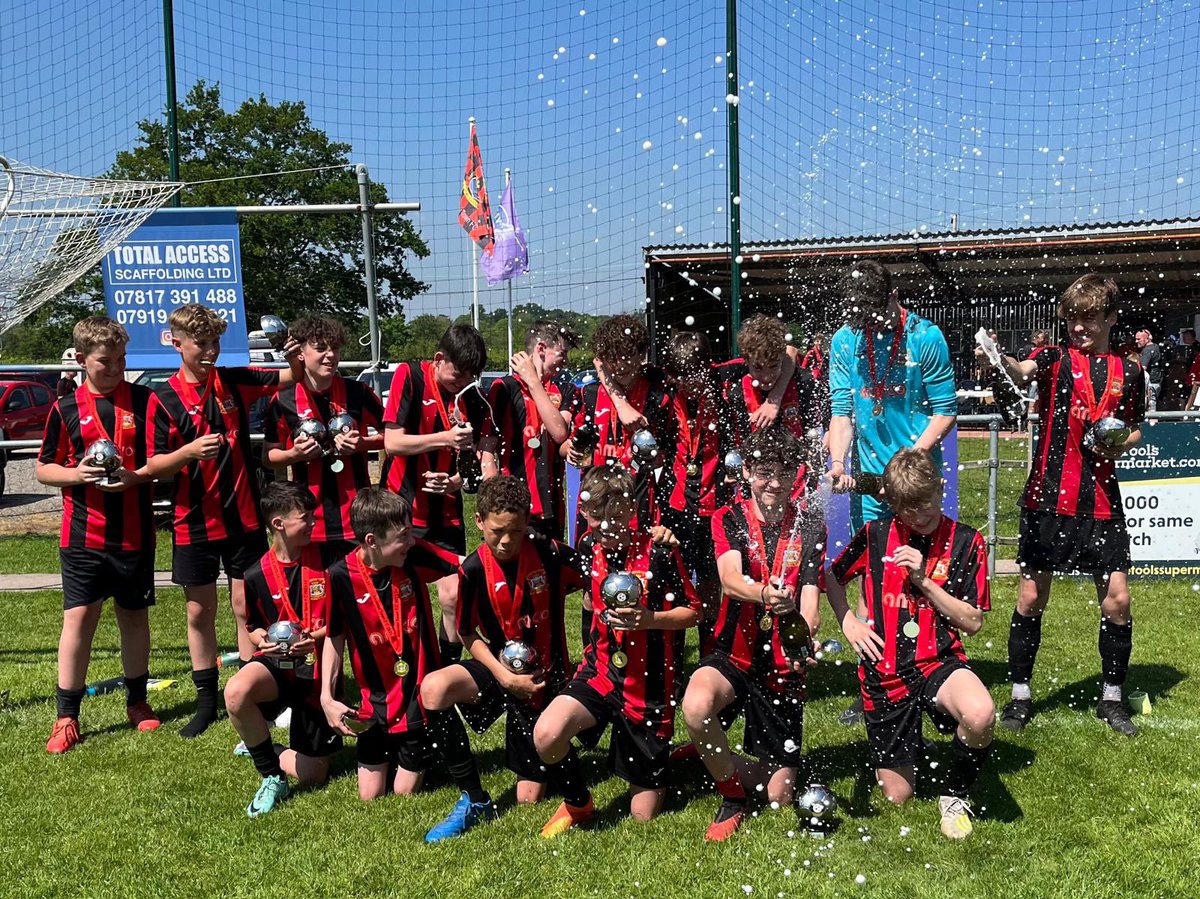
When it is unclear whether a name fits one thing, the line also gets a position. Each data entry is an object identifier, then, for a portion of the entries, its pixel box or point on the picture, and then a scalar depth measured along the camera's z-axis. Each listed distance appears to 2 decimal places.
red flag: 16.14
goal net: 4.99
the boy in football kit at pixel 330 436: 4.95
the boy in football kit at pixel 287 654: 4.21
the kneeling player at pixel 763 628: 3.79
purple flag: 14.27
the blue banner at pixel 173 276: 7.94
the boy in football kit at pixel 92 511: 4.98
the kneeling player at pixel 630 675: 3.81
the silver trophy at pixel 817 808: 3.66
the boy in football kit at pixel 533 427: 5.08
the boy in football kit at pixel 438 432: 4.80
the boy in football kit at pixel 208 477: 5.07
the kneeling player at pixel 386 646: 4.13
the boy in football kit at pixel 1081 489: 4.77
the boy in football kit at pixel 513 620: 3.91
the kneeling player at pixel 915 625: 3.74
